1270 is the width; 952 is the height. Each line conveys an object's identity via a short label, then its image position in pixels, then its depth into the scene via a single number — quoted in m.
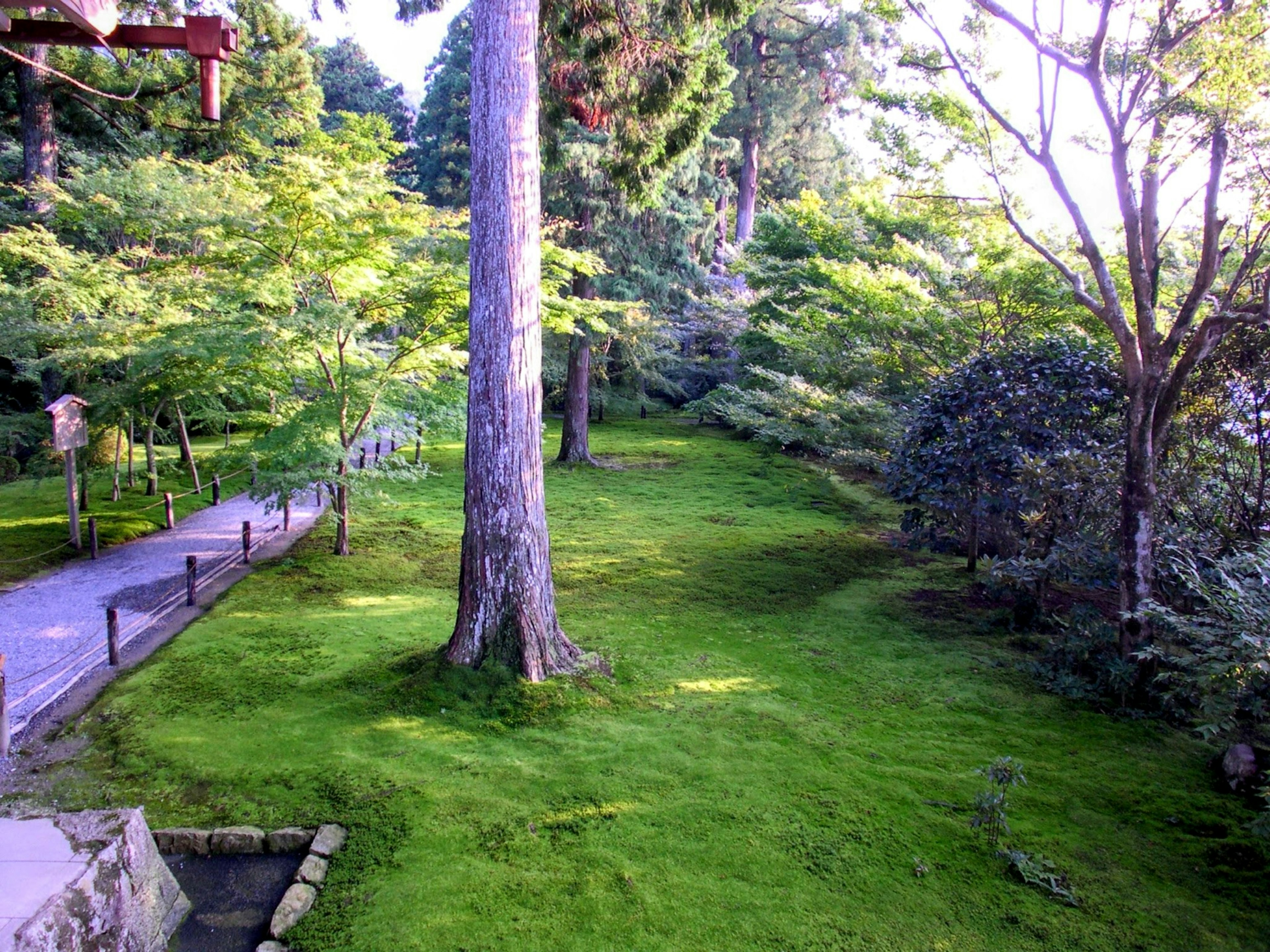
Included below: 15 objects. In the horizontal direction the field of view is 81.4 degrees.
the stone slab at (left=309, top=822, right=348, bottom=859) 3.66
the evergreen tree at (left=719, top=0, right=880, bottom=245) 23.61
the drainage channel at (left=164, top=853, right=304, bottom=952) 3.19
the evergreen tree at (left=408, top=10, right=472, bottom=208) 25.17
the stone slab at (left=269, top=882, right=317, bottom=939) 3.16
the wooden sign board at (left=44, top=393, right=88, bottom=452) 8.88
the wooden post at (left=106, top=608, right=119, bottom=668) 5.89
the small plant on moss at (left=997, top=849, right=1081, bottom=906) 3.46
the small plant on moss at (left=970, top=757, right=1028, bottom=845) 3.78
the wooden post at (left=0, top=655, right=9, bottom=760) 4.57
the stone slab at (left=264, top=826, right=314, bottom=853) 3.75
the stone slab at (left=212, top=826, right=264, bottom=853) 3.72
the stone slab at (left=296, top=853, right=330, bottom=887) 3.46
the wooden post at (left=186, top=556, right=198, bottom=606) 7.23
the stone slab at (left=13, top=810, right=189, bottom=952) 2.62
